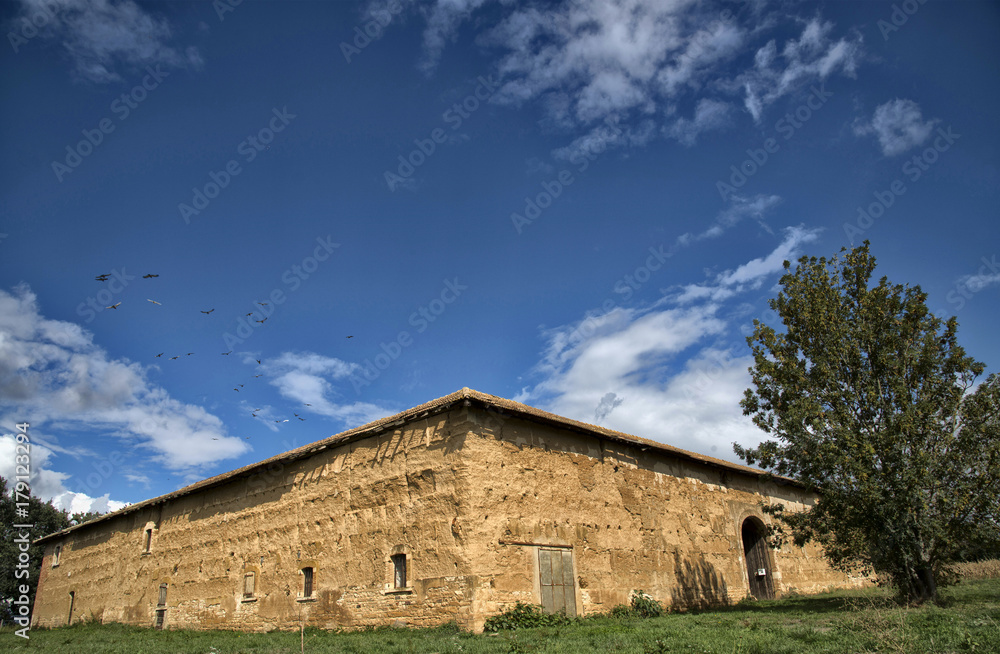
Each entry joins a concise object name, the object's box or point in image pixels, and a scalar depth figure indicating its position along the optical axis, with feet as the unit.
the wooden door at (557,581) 40.98
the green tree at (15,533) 120.57
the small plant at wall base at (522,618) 37.22
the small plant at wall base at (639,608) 44.84
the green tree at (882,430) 40.55
